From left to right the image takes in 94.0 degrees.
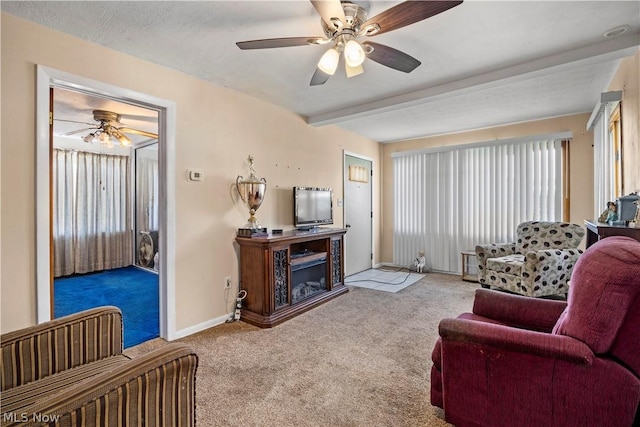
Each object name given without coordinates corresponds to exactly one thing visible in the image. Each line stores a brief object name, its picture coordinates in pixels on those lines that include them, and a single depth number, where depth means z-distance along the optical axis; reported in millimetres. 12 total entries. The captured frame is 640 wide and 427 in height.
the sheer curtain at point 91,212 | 4910
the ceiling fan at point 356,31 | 1511
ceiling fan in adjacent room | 3794
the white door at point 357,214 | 5043
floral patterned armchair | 3158
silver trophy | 3201
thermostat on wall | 2844
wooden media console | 3023
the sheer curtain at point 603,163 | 3024
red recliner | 1161
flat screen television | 3857
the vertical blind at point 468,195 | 4301
